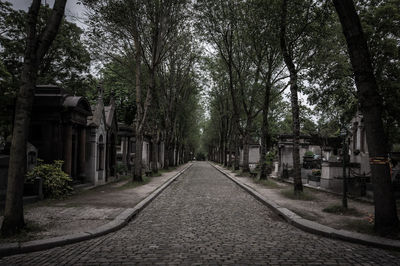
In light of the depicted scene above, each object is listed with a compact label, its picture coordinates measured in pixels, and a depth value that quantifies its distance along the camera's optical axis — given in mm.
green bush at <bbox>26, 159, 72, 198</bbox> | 11219
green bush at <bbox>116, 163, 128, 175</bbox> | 23498
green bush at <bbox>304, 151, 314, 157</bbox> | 30775
